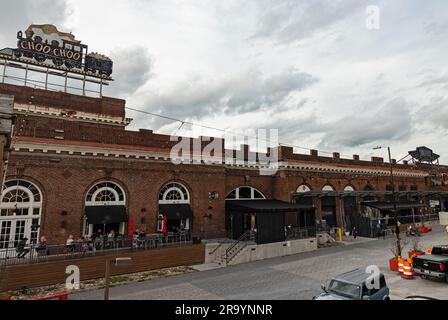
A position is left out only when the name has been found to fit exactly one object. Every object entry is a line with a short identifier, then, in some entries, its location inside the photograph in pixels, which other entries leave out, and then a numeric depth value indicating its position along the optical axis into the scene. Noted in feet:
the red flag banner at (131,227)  63.46
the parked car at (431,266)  45.26
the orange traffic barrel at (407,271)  48.93
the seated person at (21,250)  50.57
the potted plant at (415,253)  56.90
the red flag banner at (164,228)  65.98
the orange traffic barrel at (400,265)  51.36
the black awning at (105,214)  60.29
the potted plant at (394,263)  54.19
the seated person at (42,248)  52.28
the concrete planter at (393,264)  54.24
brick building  56.90
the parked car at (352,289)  32.89
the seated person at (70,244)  54.19
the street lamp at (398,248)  54.47
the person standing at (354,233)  96.12
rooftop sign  86.58
